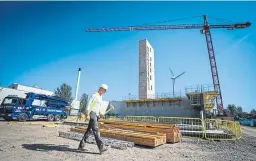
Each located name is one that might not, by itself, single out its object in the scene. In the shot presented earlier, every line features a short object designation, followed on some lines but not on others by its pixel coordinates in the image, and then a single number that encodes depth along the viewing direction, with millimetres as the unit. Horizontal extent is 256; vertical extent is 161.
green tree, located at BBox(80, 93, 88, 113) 65044
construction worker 4512
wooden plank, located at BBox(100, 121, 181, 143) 7179
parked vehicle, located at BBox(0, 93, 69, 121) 15643
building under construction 25672
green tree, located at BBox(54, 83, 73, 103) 62753
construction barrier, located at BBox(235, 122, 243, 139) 10609
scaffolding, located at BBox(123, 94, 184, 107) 27900
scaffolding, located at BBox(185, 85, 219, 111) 24647
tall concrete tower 39094
